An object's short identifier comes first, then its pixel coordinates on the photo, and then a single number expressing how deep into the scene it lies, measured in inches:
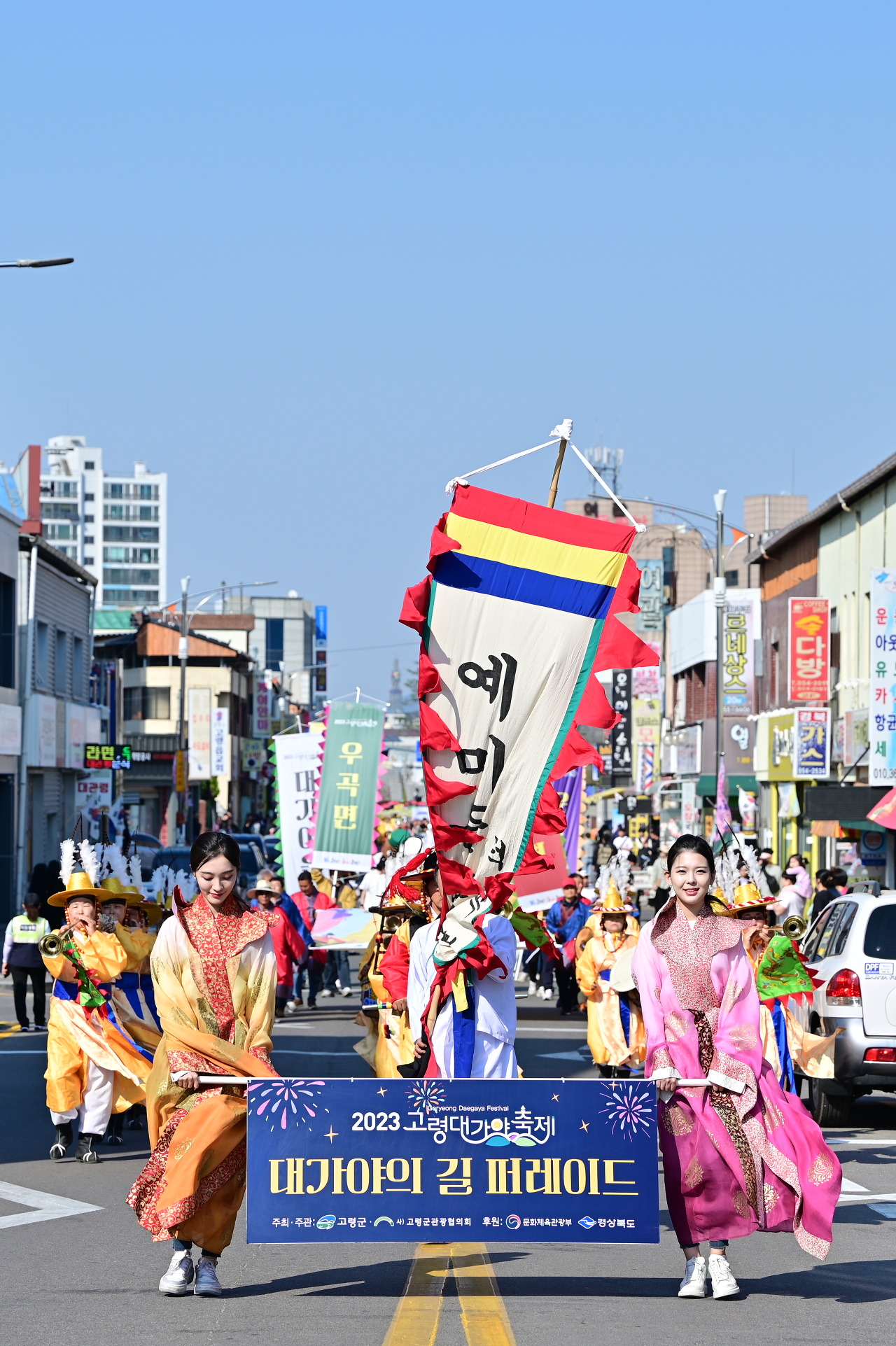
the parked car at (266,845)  1536.7
